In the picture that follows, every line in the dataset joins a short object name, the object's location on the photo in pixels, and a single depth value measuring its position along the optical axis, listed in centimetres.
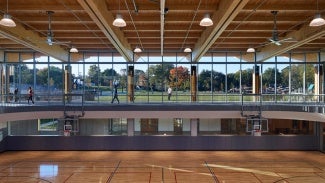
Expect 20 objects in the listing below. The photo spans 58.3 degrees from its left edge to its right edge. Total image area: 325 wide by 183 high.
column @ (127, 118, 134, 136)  2127
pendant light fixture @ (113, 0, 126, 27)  916
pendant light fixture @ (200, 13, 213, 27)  932
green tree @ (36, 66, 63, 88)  2348
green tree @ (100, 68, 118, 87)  2389
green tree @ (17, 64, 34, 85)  2338
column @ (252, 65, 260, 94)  2369
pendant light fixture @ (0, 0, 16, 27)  926
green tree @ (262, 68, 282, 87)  2378
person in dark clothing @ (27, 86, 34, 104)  1883
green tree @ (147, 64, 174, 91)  2409
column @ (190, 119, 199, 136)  2127
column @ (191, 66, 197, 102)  2362
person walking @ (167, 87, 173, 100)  2259
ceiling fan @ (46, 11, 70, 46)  1280
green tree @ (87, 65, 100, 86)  2380
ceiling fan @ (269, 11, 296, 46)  1312
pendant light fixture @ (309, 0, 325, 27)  927
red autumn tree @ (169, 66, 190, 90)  2398
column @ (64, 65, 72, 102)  2353
